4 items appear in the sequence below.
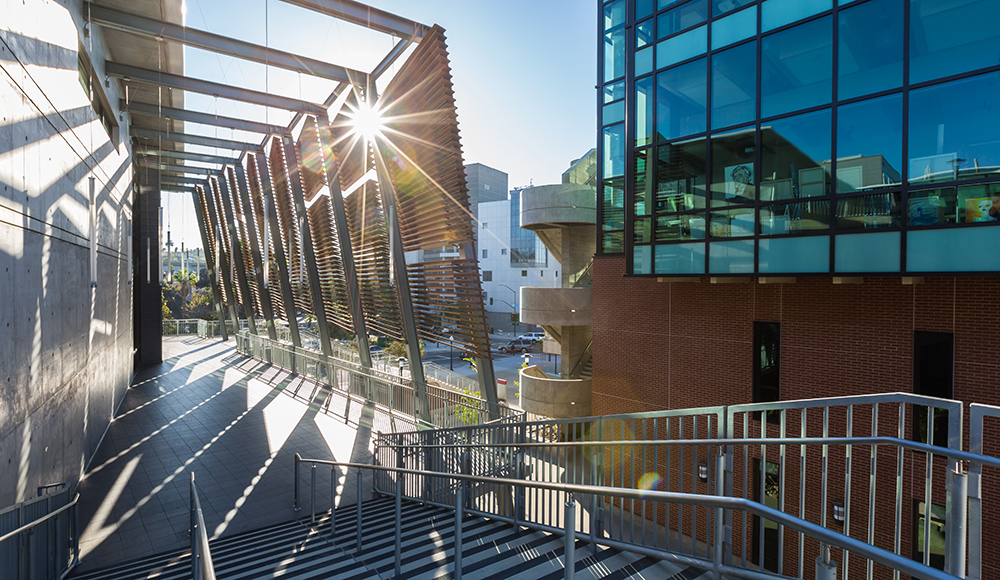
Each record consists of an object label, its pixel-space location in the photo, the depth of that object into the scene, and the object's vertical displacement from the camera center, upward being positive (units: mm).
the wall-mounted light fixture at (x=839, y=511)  8346 -3868
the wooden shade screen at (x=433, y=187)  10078 +2163
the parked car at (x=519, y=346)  41188 -5125
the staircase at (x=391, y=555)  3604 -2700
